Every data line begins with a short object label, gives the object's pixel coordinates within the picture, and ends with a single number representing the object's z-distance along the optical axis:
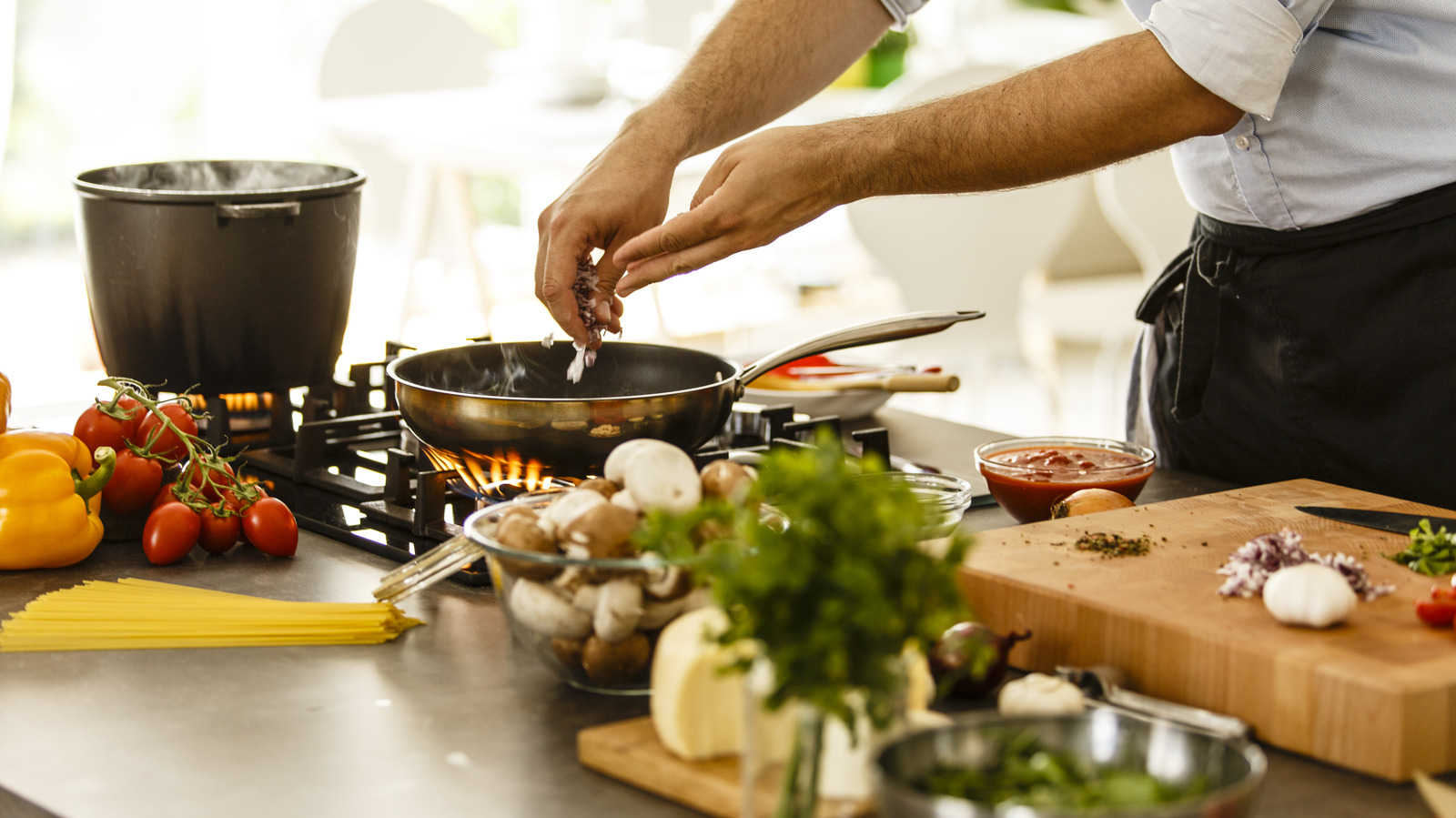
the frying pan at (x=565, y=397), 2.04
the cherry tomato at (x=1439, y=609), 1.79
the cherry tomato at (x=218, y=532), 2.08
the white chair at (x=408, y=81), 5.57
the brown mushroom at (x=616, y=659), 1.78
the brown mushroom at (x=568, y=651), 1.79
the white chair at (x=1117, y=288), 4.48
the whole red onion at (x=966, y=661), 1.78
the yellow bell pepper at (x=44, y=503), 2.03
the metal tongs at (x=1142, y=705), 1.73
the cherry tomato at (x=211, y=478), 2.09
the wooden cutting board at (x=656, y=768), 1.68
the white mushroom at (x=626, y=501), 1.77
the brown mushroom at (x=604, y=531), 1.74
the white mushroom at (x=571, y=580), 1.76
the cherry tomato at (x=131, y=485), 2.12
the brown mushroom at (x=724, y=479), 1.79
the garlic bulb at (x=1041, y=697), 1.73
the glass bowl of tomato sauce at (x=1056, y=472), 2.13
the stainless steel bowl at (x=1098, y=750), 1.56
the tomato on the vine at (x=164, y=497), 2.10
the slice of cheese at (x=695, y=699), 1.69
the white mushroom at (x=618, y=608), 1.75
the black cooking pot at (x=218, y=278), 2.29
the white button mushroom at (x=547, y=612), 1.77
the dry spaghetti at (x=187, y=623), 1.91
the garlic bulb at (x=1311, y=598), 1.78
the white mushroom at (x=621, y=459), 1.79
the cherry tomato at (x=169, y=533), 2.06
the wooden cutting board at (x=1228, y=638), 1.72
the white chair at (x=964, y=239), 4.34
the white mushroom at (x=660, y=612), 1.76
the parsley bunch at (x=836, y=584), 1.45
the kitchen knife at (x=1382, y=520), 1.98
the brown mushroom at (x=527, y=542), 1.76
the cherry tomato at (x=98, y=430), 2.14
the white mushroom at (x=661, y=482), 1.76
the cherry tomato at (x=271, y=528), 2.07
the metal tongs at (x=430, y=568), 1.93
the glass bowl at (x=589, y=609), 1.75
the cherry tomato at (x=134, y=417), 2.16
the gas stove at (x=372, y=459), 2.09
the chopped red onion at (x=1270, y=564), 1.83
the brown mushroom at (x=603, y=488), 1.80
